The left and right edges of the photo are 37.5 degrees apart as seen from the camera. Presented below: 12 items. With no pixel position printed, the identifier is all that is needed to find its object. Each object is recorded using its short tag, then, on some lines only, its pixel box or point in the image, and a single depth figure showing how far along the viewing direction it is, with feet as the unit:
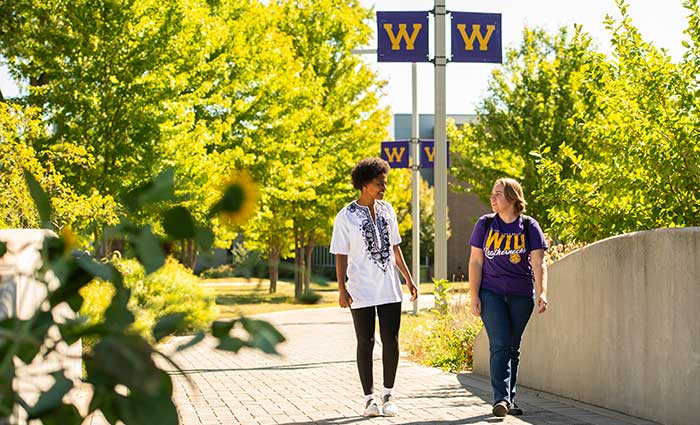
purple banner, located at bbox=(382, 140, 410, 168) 70.69
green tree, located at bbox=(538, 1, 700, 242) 25.79
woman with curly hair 24.34
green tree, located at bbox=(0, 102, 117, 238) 37.14
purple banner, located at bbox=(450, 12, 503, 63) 46.96
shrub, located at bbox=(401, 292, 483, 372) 35.55
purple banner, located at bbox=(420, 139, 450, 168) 68.54
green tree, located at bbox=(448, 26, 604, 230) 103.45
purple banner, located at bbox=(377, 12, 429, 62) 48.03
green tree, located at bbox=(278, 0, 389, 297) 103.76
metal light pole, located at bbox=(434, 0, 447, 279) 49.67
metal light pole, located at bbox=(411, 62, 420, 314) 71.20
